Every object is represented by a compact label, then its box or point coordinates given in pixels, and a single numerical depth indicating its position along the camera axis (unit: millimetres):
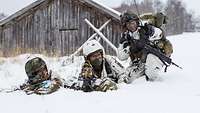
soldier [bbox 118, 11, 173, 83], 7172
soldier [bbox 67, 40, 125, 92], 6010
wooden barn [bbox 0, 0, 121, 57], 19266
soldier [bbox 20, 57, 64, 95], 6039
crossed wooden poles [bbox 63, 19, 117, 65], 18203
